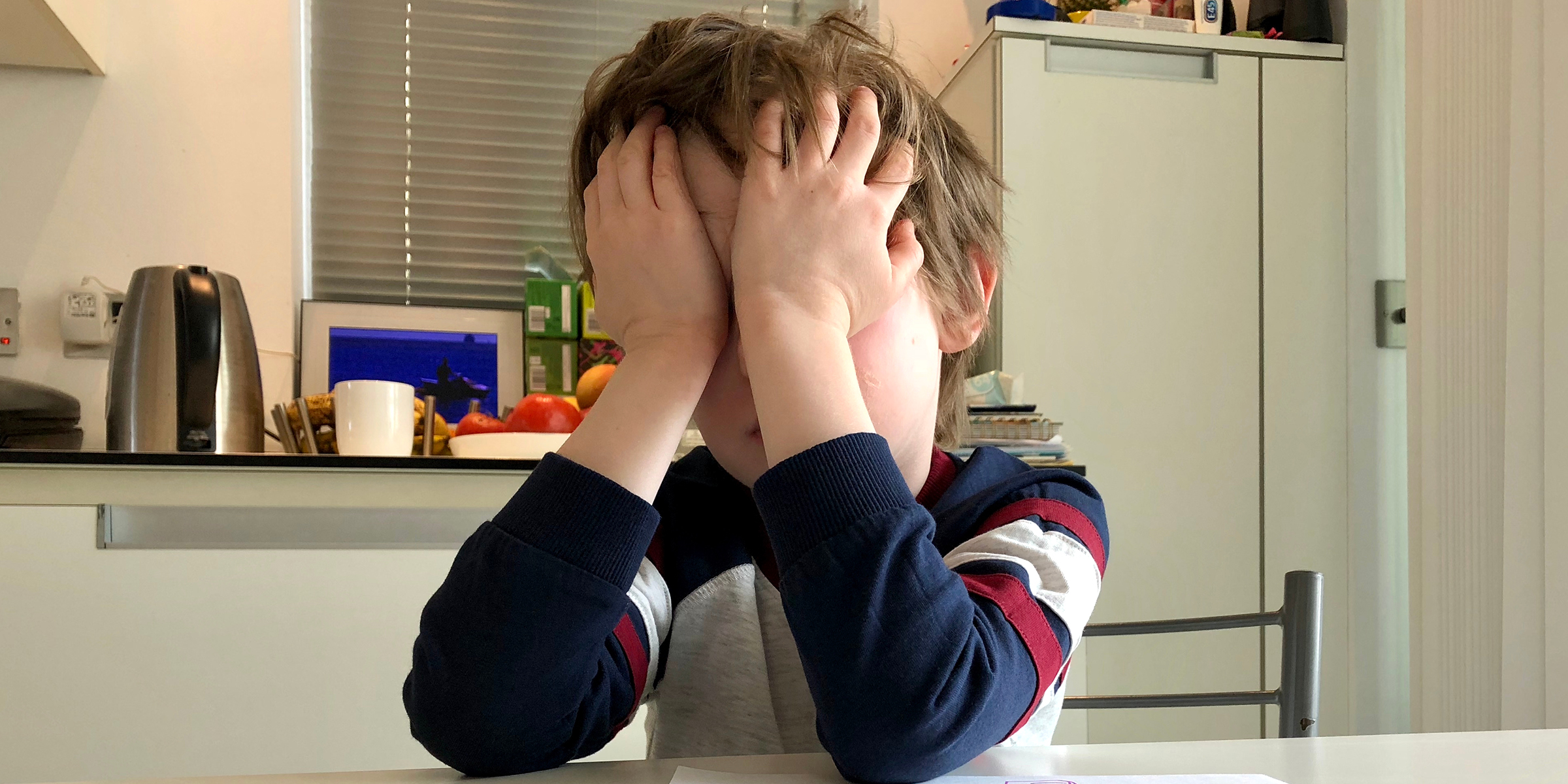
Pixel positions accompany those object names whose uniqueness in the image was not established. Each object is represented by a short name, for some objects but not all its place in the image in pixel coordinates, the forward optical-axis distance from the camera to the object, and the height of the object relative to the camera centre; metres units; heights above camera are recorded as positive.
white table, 0.44 -0.15
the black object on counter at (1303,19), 2.18 +0.73
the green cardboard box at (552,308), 2.29 +0.17
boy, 0.46 -0.05
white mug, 1.64 -0.04
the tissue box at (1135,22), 2.11 +0.70
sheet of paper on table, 0.42 -0.15
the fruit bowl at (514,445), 1.69 -0.08
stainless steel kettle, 1.67 +0.04
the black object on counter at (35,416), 1.90 -0.04
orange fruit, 1.91 +0.01
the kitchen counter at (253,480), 1.41 -0.11
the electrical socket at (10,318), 2.05 +0.14
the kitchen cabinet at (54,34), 1.83 +0.61
